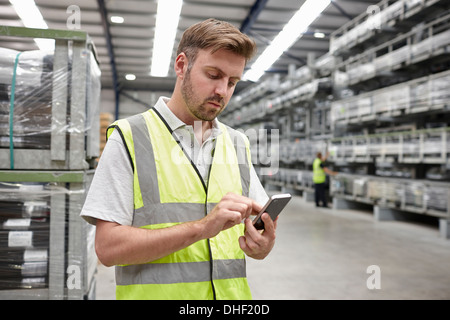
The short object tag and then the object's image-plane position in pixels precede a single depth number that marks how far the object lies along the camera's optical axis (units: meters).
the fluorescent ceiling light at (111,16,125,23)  11.13
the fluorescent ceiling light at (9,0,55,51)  7.60
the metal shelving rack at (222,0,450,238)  6.60
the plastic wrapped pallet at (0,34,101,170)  2.07
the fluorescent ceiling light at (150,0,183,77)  7.83
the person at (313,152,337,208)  9.95
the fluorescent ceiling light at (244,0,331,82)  7.21
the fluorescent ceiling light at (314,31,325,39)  12.03
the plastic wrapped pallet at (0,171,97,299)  2.11
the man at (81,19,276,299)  1.14
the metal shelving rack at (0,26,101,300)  2.10
